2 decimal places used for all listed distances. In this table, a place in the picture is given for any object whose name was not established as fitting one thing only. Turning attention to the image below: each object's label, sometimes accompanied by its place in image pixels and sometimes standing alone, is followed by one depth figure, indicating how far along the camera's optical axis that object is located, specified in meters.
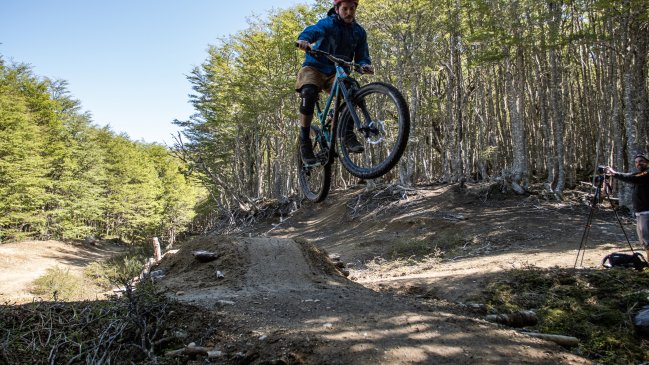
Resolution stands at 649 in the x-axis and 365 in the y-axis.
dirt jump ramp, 3.75
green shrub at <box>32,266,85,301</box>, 13.87
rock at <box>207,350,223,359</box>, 3.73
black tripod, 7.24
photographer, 6.74
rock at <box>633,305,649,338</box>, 5.08
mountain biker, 3.92
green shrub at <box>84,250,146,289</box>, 16.30
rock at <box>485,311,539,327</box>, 5.51
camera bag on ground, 6.72
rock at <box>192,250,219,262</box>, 7.89
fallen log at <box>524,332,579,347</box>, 4.76
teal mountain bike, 3.42
